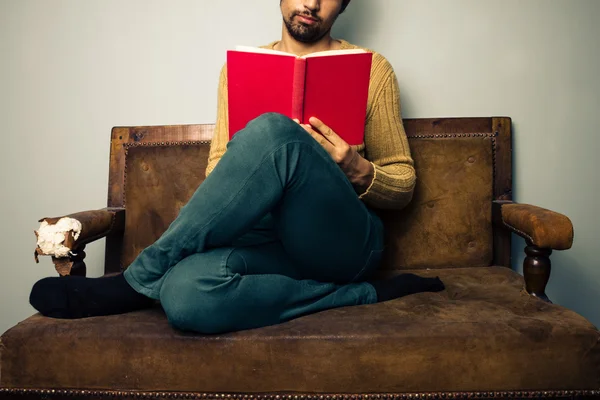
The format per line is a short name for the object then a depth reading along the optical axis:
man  1.02
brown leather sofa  0.99
